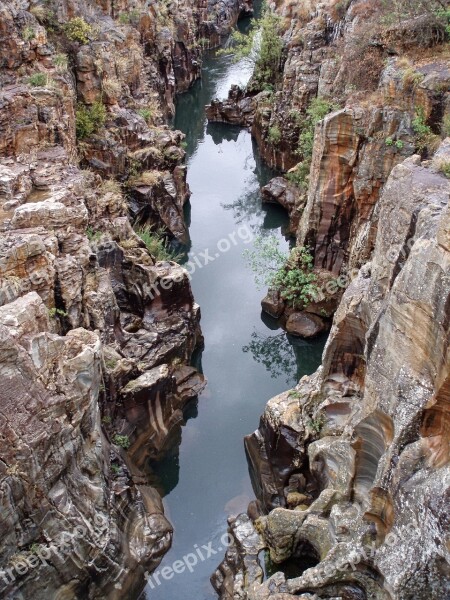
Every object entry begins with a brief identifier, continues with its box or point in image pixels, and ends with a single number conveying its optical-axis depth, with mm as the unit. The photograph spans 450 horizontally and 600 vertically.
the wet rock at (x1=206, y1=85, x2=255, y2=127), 35062
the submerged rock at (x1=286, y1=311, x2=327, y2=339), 18812
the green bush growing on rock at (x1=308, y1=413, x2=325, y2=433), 12977
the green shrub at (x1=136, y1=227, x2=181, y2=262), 19203
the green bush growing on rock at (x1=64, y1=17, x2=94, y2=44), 21109
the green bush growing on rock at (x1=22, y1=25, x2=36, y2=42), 18359
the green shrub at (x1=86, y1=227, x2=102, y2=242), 15734
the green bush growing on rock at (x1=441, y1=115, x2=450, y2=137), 14242
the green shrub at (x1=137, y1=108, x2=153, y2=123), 25661
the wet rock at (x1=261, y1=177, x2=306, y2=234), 23125
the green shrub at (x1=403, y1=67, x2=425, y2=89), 15328
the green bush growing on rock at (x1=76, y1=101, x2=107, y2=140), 20500
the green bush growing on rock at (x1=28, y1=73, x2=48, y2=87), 17547
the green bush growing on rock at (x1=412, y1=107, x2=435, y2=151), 15062
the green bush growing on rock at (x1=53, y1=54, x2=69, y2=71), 19250
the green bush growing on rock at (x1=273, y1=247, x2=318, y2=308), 18641
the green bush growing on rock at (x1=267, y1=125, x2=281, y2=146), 26969
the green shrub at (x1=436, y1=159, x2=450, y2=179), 11359
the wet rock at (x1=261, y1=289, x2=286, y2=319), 19734
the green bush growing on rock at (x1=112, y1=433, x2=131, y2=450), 13767
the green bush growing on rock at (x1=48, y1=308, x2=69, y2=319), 11719
